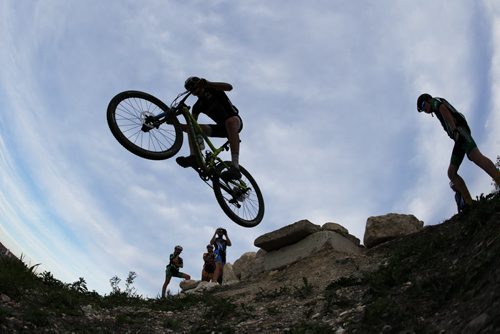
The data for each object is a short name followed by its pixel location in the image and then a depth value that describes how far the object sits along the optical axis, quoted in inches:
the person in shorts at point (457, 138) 351.9
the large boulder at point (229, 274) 789.6
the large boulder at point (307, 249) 530.6
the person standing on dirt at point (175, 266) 593.4
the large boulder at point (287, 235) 552.4
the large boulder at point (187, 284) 682.6
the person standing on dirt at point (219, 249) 572.6
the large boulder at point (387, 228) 524.4
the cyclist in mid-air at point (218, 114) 364.5
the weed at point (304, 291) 371.6
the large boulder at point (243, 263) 790.7
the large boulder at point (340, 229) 565.0
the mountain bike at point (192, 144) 337.4
